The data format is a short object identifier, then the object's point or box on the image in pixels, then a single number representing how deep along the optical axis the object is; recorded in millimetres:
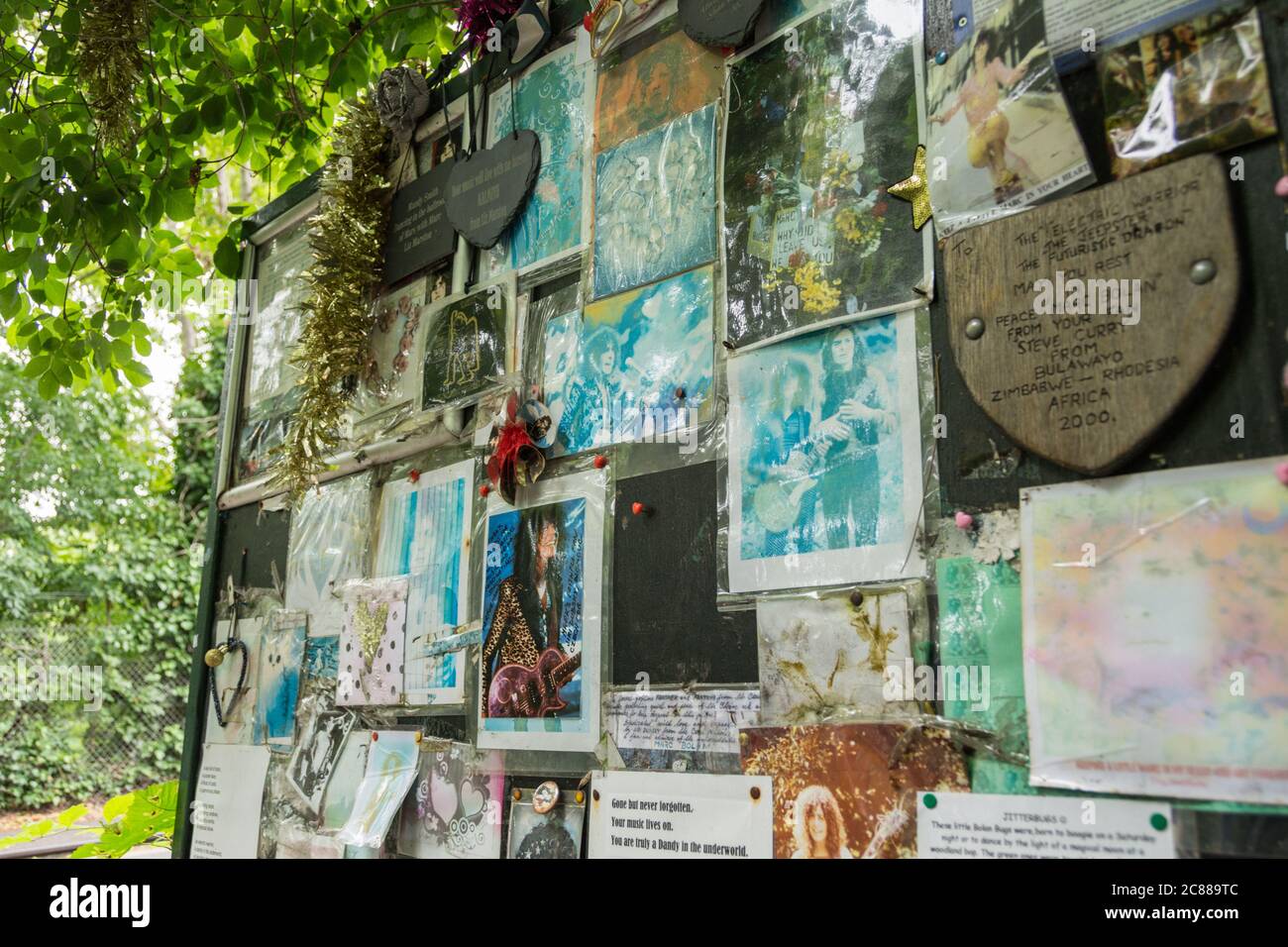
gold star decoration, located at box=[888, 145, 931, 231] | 1220
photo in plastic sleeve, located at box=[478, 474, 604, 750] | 1529
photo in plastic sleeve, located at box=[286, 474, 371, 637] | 2070
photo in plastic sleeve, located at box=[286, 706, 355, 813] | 1989
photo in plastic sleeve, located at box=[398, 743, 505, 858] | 1613
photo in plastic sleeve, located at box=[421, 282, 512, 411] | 1801
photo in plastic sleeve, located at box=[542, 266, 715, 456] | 1469
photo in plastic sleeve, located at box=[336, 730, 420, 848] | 1763
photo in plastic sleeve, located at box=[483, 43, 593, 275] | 1742
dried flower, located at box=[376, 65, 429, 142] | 2129
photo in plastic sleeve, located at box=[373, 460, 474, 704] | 1770
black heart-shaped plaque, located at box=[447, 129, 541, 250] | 1833
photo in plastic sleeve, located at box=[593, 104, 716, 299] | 1515
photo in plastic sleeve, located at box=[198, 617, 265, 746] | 2295
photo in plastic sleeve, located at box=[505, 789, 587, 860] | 1469
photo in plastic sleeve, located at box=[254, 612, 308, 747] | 2154
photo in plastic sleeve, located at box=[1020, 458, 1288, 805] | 890
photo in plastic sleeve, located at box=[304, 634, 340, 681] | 2053
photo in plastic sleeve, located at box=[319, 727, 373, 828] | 1902
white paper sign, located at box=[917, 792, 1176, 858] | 939
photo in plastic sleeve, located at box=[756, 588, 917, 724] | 1168
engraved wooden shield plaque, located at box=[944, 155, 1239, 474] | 952
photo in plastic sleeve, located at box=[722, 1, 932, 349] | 1265
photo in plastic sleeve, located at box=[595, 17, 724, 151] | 1564
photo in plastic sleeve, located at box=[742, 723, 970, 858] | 1113
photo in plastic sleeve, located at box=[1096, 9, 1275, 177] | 958
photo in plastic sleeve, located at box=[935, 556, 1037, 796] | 1050
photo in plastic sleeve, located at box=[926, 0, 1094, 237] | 1085
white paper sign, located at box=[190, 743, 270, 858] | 2189
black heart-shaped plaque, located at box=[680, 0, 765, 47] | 1466
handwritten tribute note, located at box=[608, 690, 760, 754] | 1320
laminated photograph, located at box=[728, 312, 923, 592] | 1201
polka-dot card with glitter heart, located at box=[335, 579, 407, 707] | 1876
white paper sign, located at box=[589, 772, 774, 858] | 1269
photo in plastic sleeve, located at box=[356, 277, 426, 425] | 2039
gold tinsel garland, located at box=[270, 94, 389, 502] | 2111
